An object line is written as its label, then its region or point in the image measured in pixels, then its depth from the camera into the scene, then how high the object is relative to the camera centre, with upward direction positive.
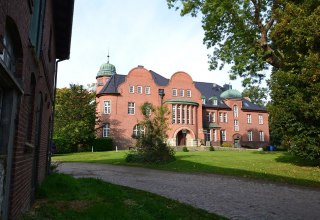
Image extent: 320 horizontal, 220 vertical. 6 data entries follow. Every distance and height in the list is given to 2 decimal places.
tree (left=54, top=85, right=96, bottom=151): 30.97 +2.84
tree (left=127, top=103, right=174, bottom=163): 18.19 +0.18
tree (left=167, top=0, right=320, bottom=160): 13.14 +5.47
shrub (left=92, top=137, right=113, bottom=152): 33.72 -0.52
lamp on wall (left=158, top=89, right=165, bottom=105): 37.48 +6.85
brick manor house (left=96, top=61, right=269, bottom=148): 36.28 +4.70
